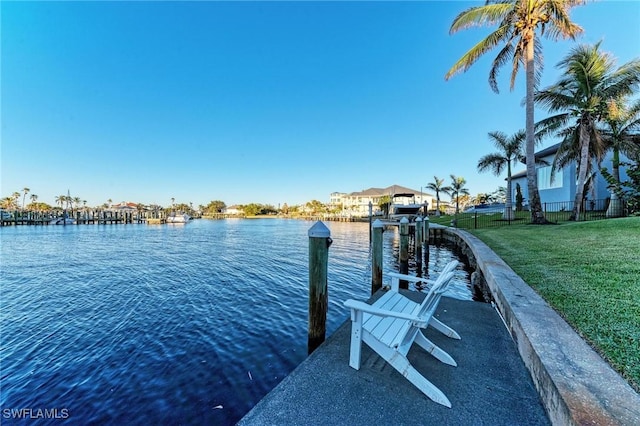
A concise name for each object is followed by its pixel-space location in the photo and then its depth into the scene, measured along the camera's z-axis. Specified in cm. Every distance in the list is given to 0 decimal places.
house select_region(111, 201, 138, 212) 9389
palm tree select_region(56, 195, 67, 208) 8224
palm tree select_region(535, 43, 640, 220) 1353
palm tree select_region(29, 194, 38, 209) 7839
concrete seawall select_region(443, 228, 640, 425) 176
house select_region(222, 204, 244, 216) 14075
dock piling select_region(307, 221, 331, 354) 386
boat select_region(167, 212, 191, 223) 7819
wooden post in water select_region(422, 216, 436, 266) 1202
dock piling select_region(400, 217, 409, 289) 768
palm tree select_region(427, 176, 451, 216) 4328
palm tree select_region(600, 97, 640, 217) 1370
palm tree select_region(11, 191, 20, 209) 7025
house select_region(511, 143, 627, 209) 1864
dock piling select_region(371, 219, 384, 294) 617
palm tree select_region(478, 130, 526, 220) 2302
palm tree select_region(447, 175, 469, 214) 4206
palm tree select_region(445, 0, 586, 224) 1292
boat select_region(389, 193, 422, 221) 3298
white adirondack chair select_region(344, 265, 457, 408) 253
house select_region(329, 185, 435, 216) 7775
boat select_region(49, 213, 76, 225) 6330
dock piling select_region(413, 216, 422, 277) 1035
